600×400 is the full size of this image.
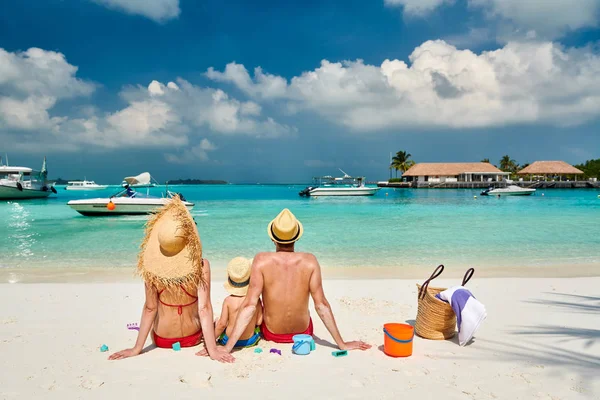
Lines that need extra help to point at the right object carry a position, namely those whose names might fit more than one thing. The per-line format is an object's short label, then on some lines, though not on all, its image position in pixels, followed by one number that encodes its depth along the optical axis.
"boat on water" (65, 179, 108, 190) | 108.76
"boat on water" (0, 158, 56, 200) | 46.72
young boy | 3.78
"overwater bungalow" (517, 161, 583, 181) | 75.31
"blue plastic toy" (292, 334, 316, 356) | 3.67
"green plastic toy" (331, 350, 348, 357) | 3.65
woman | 3.51
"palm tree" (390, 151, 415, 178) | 90.19
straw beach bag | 4.09
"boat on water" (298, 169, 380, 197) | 53.03
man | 3.59
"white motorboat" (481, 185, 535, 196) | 54.72
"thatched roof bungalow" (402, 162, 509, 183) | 76.69
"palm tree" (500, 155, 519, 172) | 99.88
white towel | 3.79
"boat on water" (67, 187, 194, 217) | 22.61
